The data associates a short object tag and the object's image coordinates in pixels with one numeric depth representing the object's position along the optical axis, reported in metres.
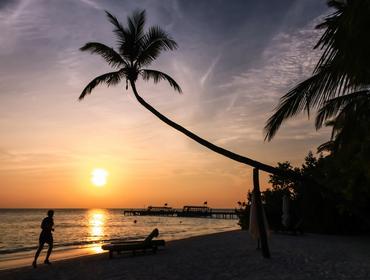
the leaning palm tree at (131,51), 11.60
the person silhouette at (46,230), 14.77
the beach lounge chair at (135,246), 17.17
